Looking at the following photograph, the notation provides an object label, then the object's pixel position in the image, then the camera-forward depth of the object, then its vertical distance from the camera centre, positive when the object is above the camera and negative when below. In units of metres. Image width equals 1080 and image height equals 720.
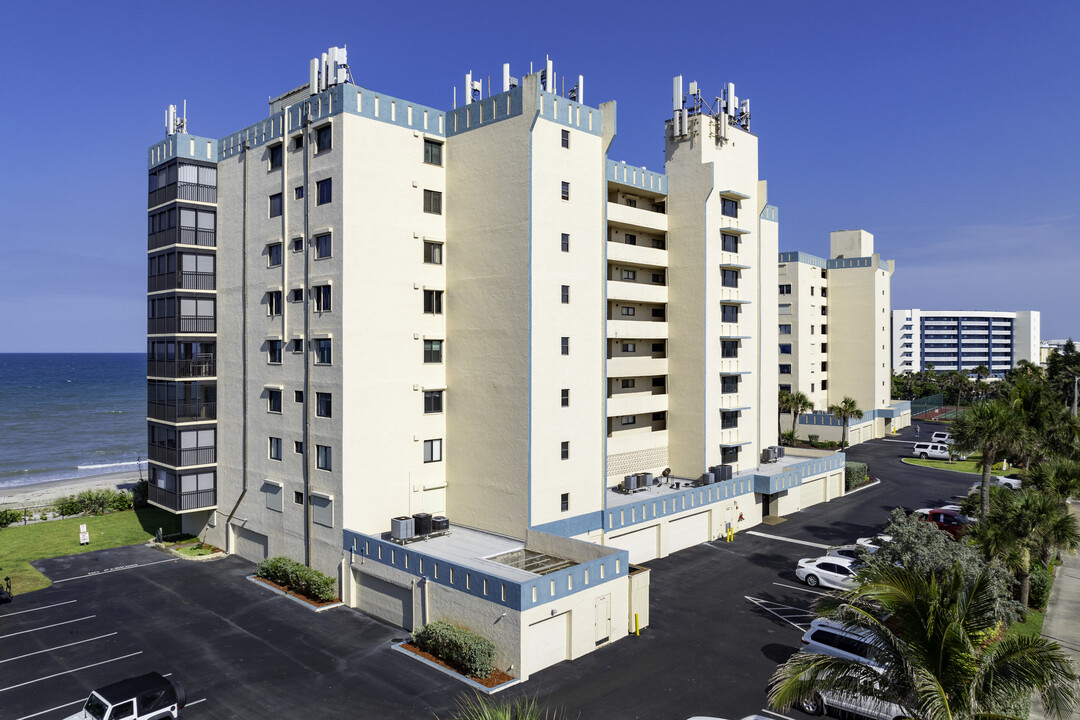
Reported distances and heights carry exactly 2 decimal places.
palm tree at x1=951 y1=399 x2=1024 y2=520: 34.66 -4.40
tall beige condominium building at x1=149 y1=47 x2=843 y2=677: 30.81 -0.42
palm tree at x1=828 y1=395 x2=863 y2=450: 75.81 -7.26
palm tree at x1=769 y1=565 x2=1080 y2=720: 11.36 -5.63
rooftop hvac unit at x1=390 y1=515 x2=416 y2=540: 31.84 -8.65
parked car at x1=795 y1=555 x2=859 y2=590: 33.16 -11.42
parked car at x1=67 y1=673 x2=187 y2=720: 20.59 -11.16
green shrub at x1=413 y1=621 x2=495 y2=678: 24.55 -11.47
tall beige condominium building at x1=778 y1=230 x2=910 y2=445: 78.69 +2.14
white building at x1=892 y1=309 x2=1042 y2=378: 187.62 +2.38
